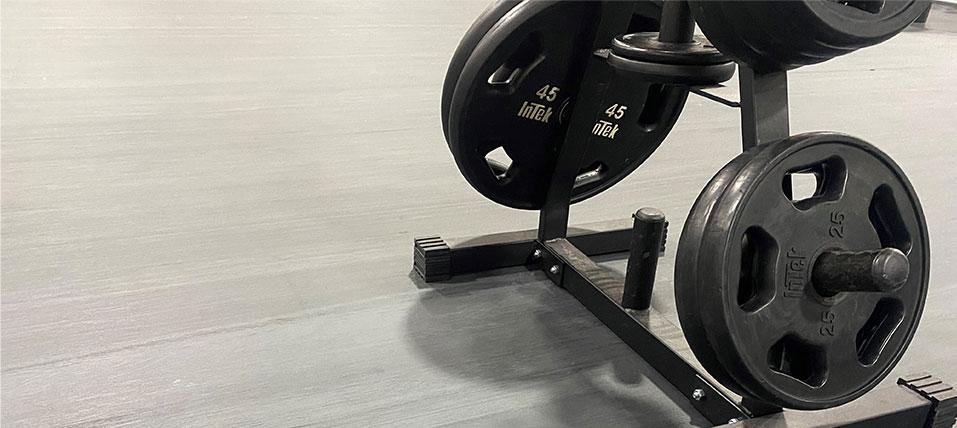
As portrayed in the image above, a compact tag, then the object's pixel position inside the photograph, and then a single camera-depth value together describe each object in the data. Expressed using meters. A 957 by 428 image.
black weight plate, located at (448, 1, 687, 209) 1.15
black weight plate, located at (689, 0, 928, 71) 0.79
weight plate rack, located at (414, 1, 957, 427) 0.92
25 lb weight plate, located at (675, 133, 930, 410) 0.84
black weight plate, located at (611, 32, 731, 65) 1.00
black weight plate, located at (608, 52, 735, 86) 1.00
